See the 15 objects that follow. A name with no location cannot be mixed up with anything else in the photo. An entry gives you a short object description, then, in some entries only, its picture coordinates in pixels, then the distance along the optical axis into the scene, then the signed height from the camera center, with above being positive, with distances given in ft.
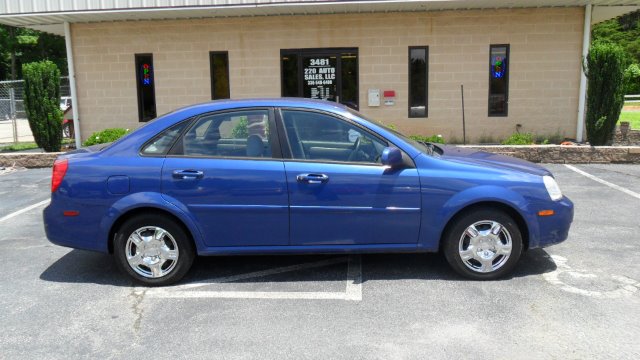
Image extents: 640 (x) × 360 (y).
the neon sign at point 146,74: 44.19 +2.09
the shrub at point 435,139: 36.45 -2.86
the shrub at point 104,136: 37.58 -2.37
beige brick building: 41.29 +3.12
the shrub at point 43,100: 39.63 +0.16
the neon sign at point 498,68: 42.06 +1.98
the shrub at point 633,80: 113.70 +2.30
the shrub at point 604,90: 35.91 +0.16
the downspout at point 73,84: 43.34 +1.41
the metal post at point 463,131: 42.42 -2.75
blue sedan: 15.29 -2.71
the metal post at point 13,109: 50.21 -0.56
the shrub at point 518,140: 38.19 -3.18
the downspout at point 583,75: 40.24 +1.30
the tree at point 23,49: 131.95 +13.22
